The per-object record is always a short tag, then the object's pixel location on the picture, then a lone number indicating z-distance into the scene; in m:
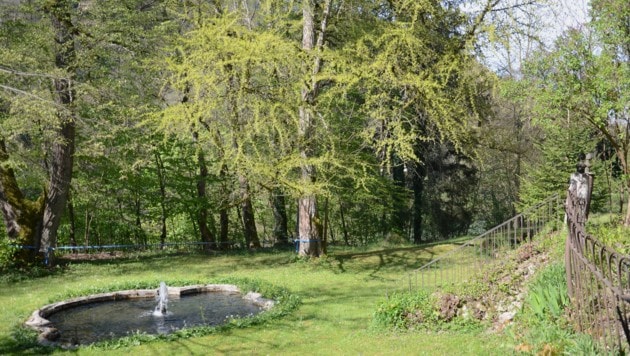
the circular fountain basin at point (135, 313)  8.95
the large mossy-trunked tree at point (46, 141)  13.95
